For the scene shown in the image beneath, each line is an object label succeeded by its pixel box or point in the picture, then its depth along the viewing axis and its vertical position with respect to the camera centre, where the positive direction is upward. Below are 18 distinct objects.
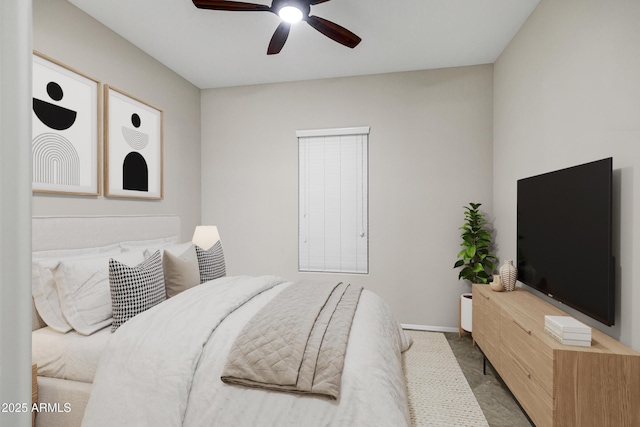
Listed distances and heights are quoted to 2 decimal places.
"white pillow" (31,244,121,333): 1.93 -0.49
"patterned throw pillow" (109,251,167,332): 1.98 -0.47
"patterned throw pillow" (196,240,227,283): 2.90 -0.46
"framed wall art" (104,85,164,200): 2.89 +0.59
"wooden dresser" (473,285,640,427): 1.58 -0.81
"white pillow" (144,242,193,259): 2.78 -0.32
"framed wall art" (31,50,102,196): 2.31 +0.59
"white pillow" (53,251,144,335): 1.94 -0.48
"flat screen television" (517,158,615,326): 1.76 -0.15
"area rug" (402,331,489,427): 2.17 -1.29
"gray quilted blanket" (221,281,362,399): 1.56 -0.68
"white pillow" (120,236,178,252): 2.81 -0.30
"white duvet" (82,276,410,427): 1.52 -0.82
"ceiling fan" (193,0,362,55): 2.16 +1.29
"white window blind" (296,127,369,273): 3.97 +0.13
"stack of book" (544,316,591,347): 1.67 -0.59
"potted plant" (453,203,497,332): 3.39 -0.44
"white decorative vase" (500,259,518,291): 2.76 -0.52
